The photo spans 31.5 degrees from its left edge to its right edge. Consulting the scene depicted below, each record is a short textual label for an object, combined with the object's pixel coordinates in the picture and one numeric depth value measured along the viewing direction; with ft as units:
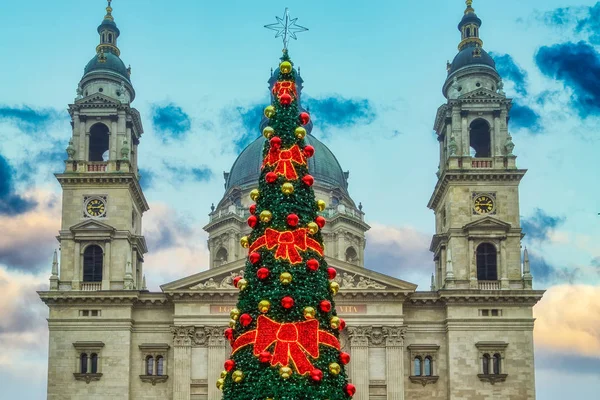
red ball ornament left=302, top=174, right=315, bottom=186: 85.92
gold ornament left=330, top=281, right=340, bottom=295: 85.35
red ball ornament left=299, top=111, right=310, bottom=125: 87.82
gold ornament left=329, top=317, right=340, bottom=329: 82.94
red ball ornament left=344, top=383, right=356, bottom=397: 82.69
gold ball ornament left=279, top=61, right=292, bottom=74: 91.86
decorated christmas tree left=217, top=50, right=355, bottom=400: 80.02
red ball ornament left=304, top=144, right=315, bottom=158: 88.79
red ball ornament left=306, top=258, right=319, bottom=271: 82.58
